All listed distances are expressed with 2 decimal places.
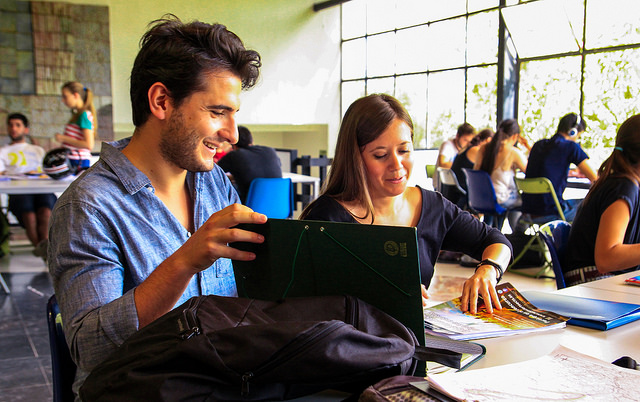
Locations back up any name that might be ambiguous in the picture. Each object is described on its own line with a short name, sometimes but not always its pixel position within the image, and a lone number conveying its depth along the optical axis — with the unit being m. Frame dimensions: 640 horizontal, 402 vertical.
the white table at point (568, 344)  1.12
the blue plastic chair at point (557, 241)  2.16
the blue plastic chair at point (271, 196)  4.78
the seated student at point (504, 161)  5.51
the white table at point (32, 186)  4.17
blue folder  1.32
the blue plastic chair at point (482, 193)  5.44
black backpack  0.80
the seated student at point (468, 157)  6.05
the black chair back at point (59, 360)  1.18
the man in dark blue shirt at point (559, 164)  5.12
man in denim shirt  1.05
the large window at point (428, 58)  8.23
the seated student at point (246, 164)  4.80
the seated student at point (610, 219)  2.10
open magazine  1.24
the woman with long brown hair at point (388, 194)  1.81
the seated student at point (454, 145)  6.83
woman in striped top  4.91
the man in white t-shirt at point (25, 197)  5.64
